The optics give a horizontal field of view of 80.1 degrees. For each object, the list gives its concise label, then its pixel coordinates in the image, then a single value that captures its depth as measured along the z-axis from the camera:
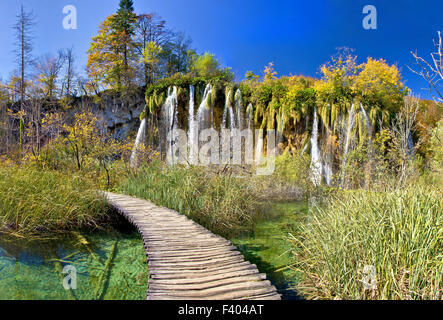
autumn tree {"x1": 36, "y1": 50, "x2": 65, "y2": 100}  20.88
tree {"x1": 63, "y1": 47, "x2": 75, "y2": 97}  21.53
